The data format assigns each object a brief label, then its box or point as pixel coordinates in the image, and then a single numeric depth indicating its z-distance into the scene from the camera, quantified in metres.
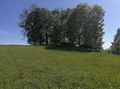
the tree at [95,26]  25.60
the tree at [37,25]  30.26
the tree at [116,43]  38.20
